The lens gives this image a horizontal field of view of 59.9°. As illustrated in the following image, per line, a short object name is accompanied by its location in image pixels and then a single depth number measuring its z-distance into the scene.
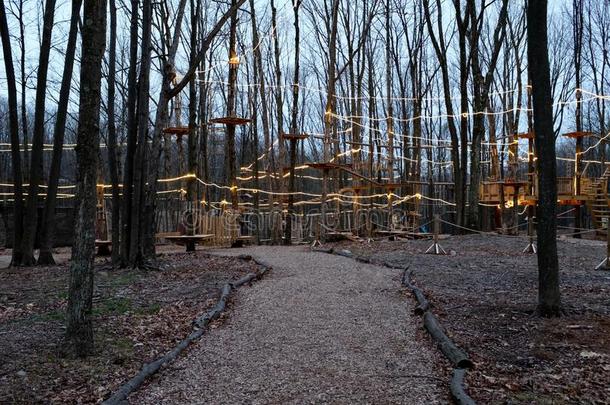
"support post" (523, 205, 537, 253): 13.65
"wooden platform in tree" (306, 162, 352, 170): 15.62
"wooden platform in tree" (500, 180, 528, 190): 18.27
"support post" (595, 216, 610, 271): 10.34
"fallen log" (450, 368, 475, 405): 3.66
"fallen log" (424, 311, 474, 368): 4.57
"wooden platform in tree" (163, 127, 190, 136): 16.31
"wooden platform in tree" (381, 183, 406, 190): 17.32
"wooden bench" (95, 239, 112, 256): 15.74
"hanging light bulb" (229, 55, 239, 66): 17.11
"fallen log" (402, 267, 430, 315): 6.74
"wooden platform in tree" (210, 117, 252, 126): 15.64
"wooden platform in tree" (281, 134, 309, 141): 16.53
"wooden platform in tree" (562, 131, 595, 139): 16.68
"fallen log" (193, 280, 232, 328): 6.20
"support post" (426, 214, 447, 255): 13.69
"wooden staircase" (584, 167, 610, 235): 18.70
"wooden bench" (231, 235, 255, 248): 18.22
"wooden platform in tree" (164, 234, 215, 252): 15.65
